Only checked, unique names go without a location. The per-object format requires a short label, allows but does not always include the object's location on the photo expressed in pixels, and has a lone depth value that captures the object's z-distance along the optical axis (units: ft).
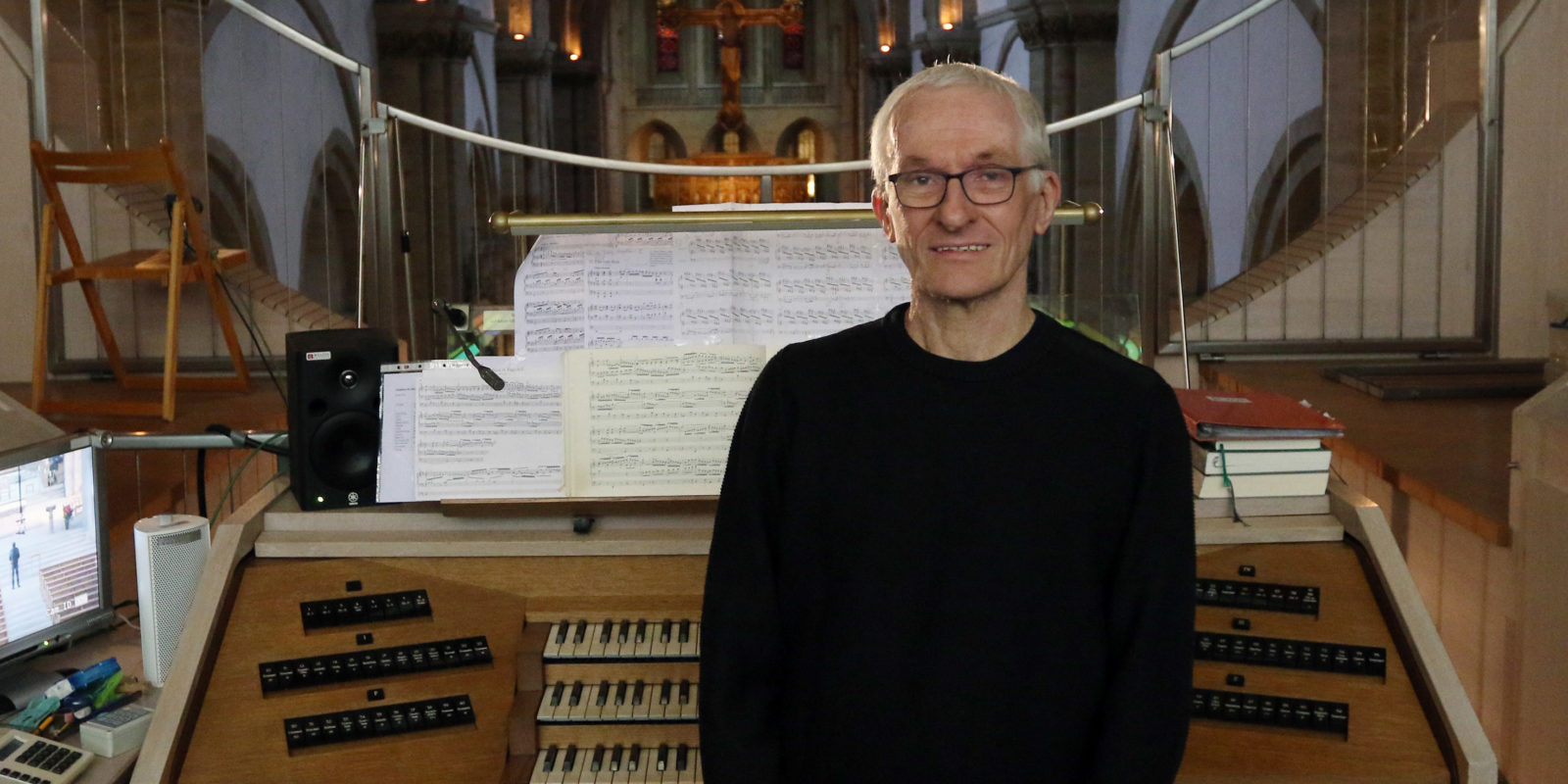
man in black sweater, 4.88
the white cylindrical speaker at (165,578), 7.30
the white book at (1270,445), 7.39
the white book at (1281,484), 7.39
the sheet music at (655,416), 7.38
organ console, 6.44
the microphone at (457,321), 7.44
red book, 7.33
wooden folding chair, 14.71
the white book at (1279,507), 7.35
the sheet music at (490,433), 7.35
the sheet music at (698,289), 7.70
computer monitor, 7.14
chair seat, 14.90
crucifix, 39.55
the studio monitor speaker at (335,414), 7.47
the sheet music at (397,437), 7.40
